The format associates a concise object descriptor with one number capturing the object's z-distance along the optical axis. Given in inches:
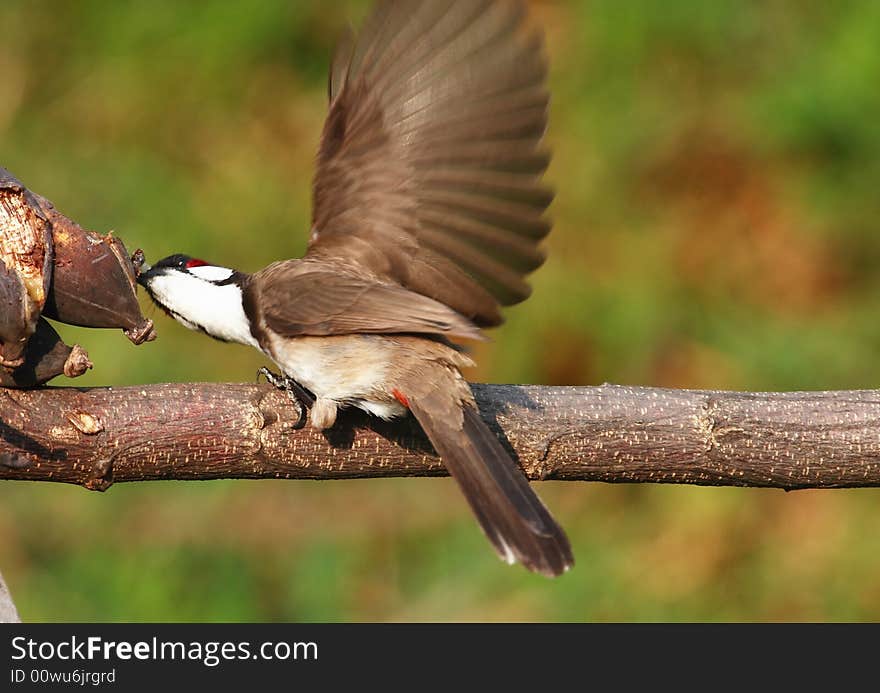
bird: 259.8
